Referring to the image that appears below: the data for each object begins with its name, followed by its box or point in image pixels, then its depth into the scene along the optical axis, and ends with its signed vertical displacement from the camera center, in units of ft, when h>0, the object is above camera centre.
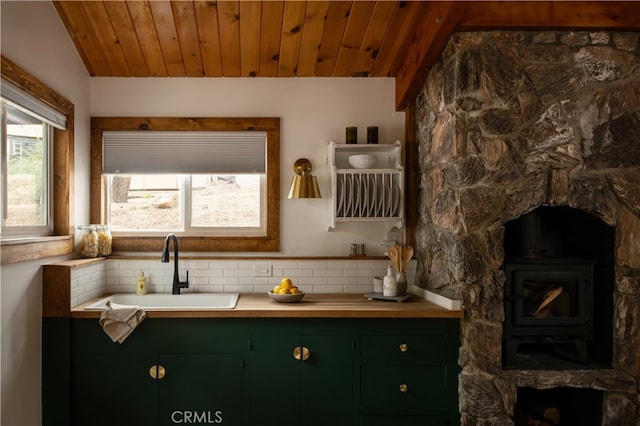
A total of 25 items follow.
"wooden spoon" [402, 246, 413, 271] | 10.01 -1.04
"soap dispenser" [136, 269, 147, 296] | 10.25 -1.79
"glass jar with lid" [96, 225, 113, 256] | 10.23 -0.70
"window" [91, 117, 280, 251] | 10.72 +0.75
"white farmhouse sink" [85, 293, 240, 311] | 10.09 -2.11
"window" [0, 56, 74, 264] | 7.52 +0.88
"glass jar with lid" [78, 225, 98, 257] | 9.88 -0.71
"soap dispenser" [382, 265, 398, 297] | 9.57 -1.68
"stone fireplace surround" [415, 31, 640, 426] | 7.87 +0.91
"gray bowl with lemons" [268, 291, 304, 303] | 9.18 -1.87
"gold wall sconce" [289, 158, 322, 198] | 10.23 +0.58
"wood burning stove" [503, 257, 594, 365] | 8.31 -1.89
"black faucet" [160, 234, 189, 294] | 9.94 -1.18
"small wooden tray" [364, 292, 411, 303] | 9.35 -1.92
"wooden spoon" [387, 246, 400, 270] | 10.02 -1.04
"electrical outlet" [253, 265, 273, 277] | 10.61 -1.47
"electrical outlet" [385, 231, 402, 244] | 10.89 -0.64
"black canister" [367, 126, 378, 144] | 10.52 +1.87
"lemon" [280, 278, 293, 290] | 9.38 -1.61
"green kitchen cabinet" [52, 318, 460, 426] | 8.43 -3.21
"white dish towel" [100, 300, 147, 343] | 8.19 -2.11
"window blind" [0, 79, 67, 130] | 7.20 +1.98
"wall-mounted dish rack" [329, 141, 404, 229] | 10.18 +0.42
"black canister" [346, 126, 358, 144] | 10.48 +1.86
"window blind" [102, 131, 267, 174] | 10.74 +1.49
